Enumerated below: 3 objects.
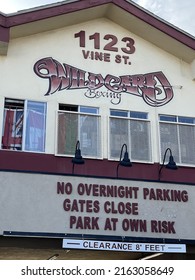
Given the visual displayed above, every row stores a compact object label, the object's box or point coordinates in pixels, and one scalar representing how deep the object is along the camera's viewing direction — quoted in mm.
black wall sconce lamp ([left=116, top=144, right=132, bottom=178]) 13734
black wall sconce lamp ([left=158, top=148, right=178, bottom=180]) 14141
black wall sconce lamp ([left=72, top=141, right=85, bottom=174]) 13429
